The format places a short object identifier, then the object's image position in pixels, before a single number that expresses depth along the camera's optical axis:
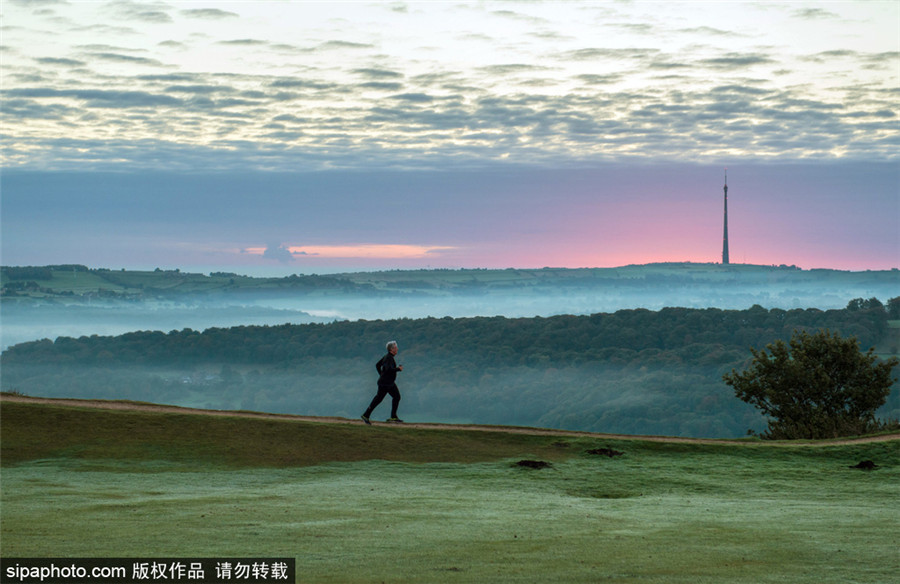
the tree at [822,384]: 40.47
